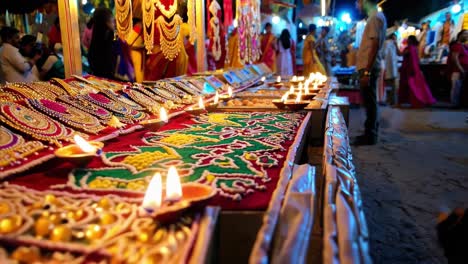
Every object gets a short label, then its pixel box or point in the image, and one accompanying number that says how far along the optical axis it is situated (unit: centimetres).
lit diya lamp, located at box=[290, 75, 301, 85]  395
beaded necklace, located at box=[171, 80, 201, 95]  286
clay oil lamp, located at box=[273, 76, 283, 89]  396
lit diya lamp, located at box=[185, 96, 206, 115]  212
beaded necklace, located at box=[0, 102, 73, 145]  129
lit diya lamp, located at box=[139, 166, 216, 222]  69
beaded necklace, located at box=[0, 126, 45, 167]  105
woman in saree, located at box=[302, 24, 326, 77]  756
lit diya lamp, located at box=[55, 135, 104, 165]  103
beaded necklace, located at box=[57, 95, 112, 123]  172
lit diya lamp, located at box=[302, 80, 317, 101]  260
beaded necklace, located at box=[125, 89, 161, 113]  212
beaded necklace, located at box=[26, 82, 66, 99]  181
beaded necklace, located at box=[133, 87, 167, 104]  234
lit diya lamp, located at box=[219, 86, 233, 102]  268
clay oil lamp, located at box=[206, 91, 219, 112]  230
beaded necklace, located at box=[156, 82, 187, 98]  265
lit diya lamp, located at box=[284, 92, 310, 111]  216
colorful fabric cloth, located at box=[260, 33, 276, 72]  807
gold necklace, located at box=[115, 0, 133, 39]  292
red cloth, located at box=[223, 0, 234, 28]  524
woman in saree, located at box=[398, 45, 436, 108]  728
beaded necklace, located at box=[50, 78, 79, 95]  194
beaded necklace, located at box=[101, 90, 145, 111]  202
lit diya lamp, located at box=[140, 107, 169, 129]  162
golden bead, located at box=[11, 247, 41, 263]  58
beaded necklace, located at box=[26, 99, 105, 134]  151
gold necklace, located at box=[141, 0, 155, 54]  310
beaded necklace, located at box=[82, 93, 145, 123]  183
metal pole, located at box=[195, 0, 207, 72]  432
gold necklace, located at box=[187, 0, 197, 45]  379
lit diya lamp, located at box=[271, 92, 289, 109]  222
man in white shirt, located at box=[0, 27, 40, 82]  323
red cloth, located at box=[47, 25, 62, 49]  449
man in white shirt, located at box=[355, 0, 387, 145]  359
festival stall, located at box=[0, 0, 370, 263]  65
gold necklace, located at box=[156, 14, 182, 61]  312
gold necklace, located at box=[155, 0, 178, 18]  311
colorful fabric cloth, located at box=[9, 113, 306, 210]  90
